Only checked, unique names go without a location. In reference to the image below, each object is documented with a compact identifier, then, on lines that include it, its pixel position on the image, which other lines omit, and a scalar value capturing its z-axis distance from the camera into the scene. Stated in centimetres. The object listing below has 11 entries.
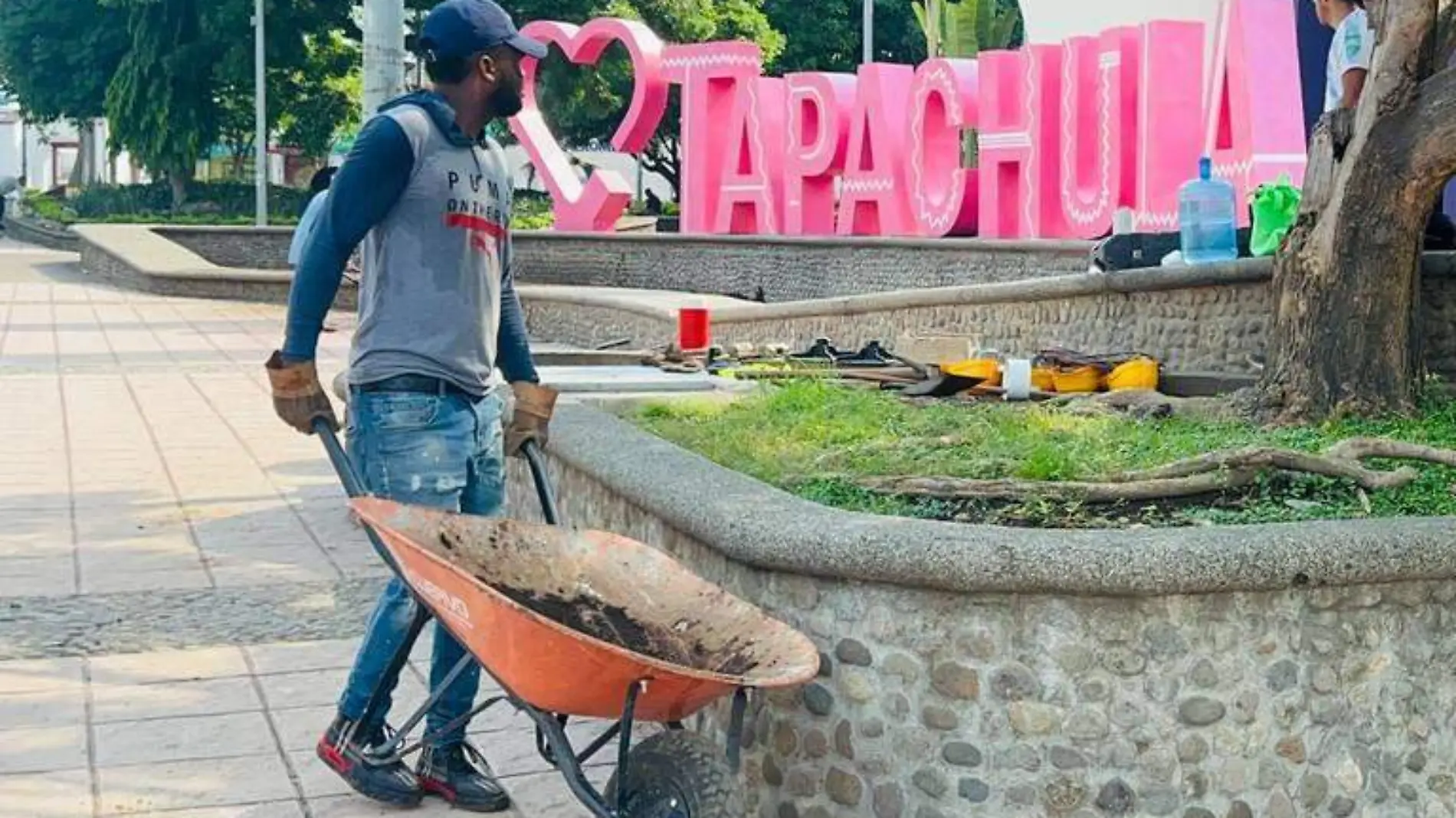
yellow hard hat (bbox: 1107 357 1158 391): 905
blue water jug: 1120
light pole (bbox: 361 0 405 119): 1123
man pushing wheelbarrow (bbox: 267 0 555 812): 445
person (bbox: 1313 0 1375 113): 846
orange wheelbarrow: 375
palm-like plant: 2788
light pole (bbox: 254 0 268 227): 3581
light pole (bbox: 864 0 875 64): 3316
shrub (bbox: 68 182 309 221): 4209
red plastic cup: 1027
